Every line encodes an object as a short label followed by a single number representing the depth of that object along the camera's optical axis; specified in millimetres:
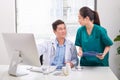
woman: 2793
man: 2826
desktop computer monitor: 2258
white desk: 2268
